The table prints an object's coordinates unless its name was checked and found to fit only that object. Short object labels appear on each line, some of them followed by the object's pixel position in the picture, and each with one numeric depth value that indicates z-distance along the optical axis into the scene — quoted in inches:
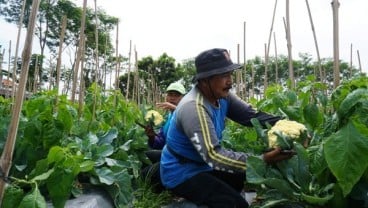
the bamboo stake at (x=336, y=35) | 87.9
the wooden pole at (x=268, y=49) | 187.0
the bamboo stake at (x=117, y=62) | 189.0
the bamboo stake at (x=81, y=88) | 129.0
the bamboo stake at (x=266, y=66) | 212.0
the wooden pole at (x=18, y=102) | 40.6
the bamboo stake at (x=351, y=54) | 263.0
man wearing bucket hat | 92.4
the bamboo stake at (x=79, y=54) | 130.1
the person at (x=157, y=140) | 141.6
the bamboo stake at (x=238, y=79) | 255.5
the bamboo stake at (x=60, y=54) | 136.5
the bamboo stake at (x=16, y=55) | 111.0
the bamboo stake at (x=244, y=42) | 244.1
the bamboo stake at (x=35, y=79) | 217.0
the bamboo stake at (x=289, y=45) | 150.8
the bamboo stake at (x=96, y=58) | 135.4
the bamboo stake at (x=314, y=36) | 123.5
